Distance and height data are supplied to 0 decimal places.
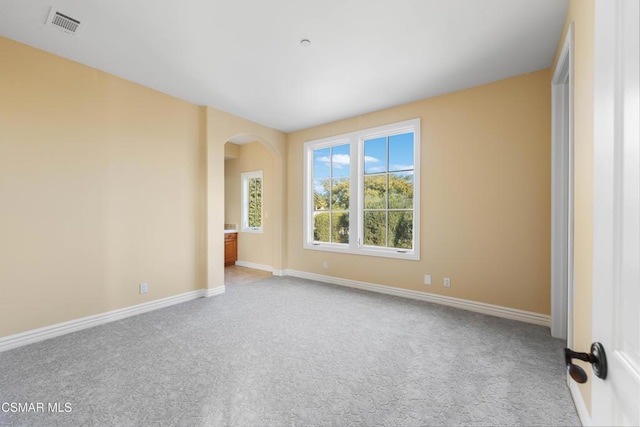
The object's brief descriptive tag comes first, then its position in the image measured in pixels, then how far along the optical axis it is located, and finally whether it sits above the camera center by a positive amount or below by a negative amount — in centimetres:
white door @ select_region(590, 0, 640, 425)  51 +0
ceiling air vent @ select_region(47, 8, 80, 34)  214 +154
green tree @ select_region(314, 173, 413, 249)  396 +3
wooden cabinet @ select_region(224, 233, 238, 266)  616 -84
